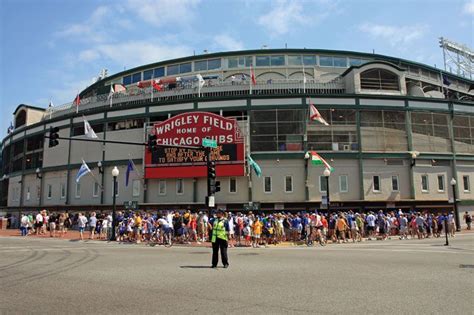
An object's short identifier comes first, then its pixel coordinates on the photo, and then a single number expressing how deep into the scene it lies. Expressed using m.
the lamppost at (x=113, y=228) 25.88
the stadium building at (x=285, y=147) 34.91
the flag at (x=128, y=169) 34.39
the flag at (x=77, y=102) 42.52
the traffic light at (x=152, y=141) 21.11
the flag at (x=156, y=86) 40.47
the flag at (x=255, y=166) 32.06
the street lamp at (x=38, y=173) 43.53
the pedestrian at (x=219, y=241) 12.92
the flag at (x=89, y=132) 33.58
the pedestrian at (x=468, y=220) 33.88
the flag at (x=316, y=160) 31.66
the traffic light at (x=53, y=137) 19.54
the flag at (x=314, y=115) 32.66
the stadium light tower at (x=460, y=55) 61.75
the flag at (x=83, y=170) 34.69
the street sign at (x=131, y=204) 32.30
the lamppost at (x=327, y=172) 27.03
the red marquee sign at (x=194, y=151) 34.50
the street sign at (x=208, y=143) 22.79
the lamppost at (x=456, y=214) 33.72
